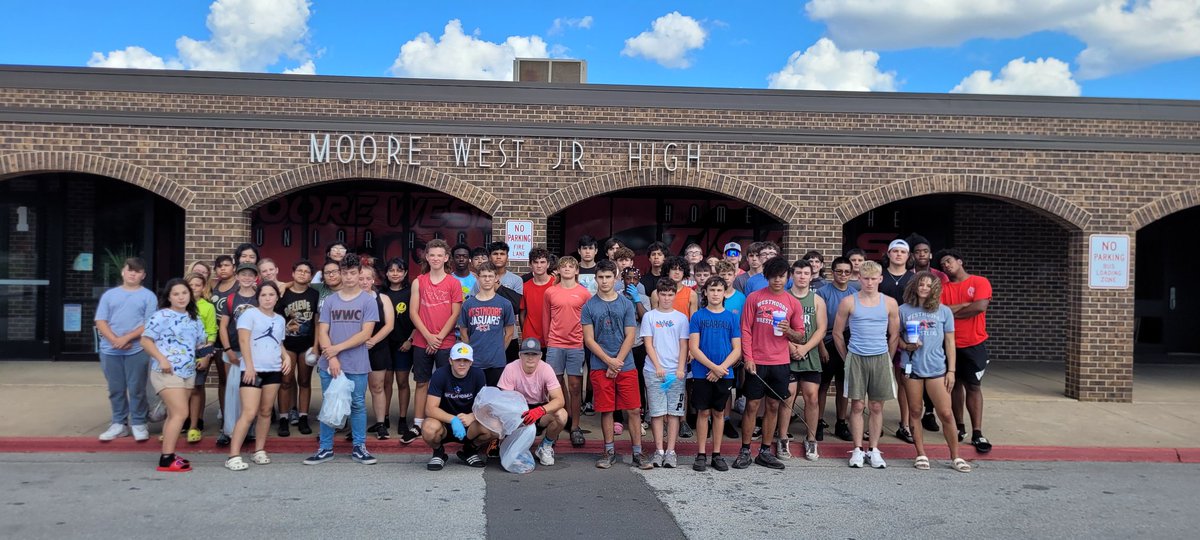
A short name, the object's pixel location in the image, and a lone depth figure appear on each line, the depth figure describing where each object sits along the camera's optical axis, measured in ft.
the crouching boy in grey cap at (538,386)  22.24
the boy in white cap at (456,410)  21.86
